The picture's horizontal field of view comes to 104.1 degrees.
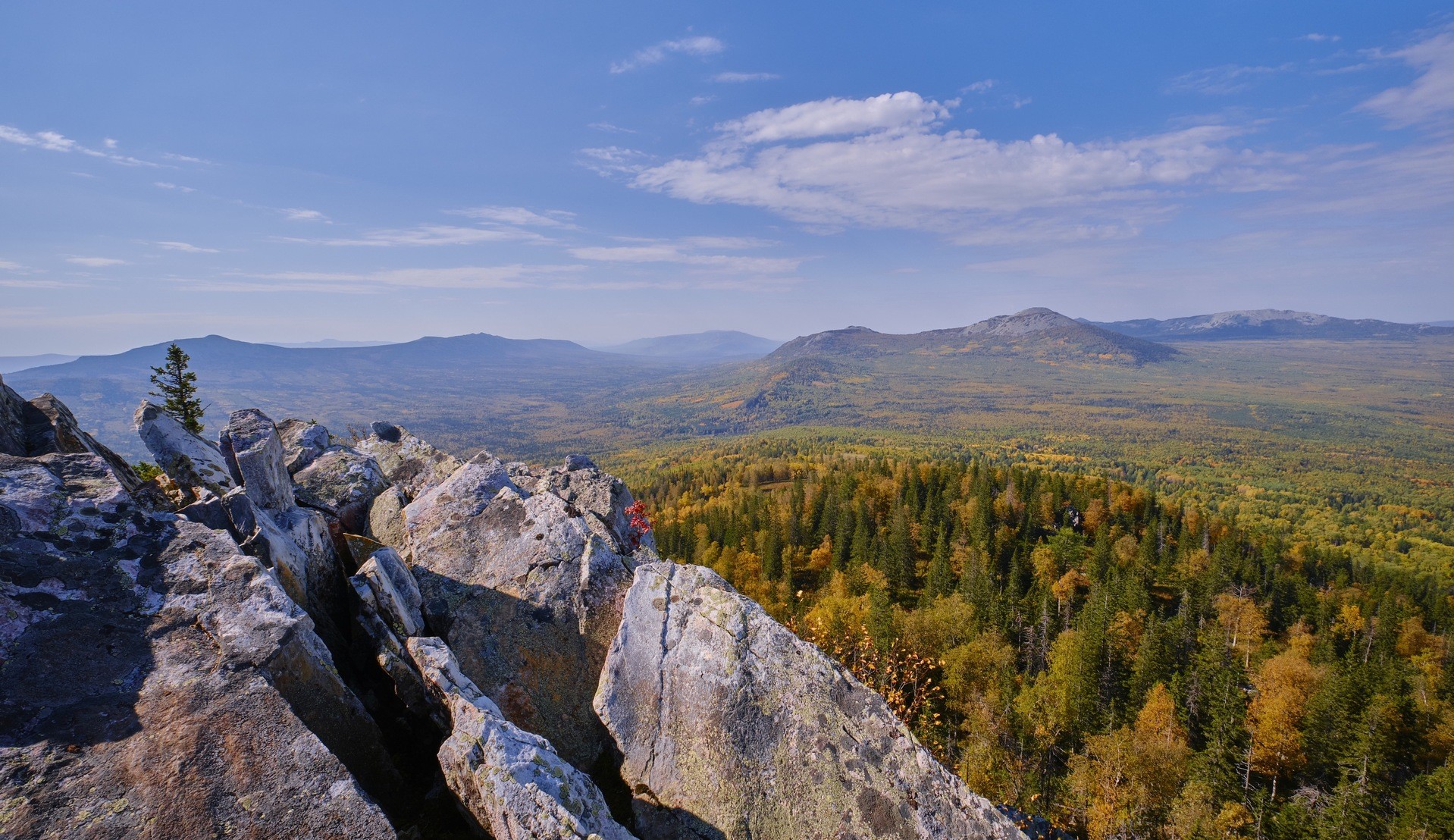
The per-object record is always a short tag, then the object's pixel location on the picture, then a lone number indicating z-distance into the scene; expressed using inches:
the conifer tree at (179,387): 960.9
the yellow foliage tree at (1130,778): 1537.9
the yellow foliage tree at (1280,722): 1888.5
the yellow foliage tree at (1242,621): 2721.5
